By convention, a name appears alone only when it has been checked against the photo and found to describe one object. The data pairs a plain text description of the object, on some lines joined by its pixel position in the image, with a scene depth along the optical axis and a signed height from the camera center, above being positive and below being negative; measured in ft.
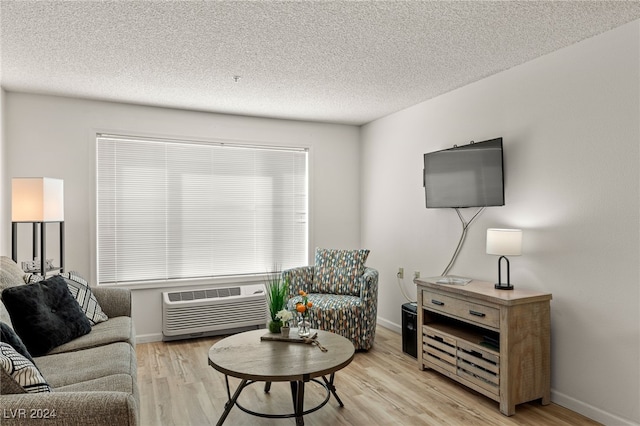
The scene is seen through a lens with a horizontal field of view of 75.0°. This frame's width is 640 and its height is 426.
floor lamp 10.37 +0.31
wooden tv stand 8.91 -3.09
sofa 4.69 -2.43
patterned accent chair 12.59 -2.66
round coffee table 7.28 -2.81
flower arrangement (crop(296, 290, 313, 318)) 8.88 -2.04
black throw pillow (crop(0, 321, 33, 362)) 5.76 -1.78
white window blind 13.98 +0.13
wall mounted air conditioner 13.99 -3.43
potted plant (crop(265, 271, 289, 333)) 9.38 -2.12
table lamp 9.72 -0.75
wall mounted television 10.82 +1.00
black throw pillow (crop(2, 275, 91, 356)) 7.88 -2.04
